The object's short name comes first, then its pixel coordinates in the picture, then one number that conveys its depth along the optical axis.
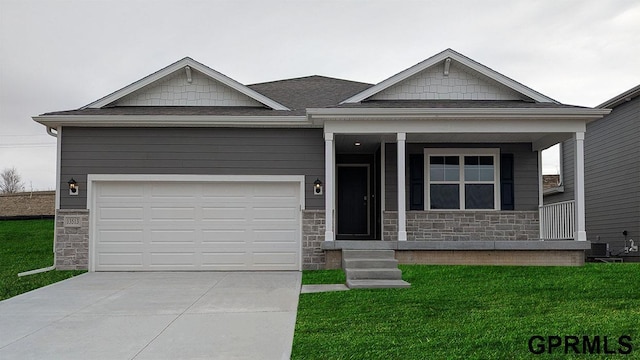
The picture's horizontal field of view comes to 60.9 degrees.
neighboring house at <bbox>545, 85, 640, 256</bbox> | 13.04
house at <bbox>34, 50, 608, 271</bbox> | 10.64
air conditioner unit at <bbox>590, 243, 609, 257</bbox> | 13.37
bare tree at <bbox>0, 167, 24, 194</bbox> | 45.12
